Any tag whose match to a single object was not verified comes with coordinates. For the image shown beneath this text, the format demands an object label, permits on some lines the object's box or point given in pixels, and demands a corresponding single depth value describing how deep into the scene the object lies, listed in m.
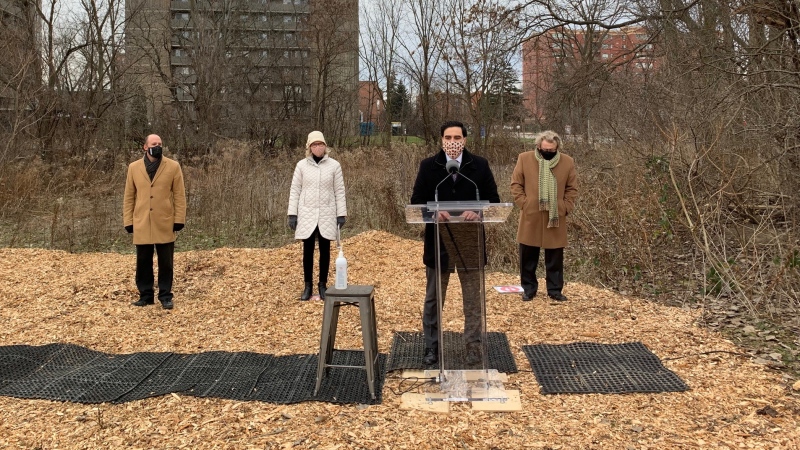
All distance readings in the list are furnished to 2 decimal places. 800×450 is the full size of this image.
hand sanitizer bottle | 4.07
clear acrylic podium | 3.77
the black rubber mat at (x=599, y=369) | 4.16
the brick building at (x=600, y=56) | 13.66
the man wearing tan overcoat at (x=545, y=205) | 6.46
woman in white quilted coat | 6.53
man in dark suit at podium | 4.00
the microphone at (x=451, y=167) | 4.02
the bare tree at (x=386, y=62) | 28.92
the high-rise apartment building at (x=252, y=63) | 22.27
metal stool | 3.95
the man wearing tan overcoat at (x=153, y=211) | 6.33
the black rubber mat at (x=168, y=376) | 4.10
